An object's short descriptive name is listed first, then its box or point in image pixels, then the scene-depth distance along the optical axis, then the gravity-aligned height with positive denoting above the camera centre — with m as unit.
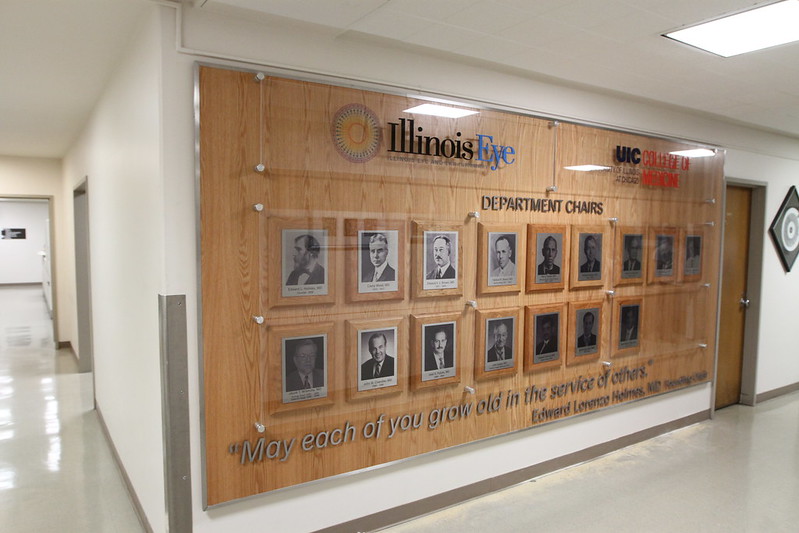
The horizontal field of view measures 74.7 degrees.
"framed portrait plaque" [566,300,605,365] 3.91 -0.72
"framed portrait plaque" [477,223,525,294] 3.40 -0.14
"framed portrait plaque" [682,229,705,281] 4.65 -0.15
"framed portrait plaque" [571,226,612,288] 3.87 -0.14
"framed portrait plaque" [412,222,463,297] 3.13 -0.15
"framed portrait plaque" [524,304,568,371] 3.66 -0.71
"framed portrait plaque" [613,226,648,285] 4.15 -0.15
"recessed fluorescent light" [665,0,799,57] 2.53 +1.08
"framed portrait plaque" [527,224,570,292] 3.64 -0.14
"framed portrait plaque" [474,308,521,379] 3.43 -0.71
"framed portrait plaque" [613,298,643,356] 4.18 -0.71
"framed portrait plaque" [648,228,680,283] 4.39 -0.15
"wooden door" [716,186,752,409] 5.38 -0.60
